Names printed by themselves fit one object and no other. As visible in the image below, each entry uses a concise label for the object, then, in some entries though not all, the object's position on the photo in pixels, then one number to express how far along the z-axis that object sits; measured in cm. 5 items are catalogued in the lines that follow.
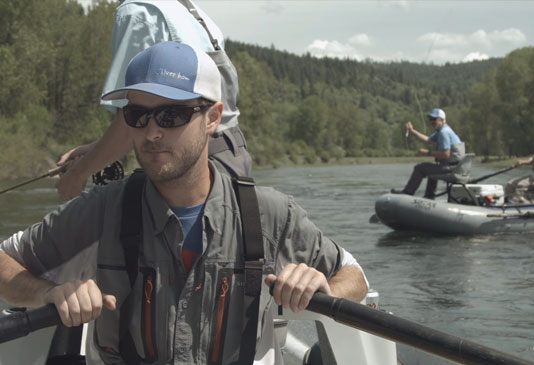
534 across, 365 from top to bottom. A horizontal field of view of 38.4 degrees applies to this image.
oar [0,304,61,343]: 184
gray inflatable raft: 1289
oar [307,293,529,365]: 173
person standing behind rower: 273
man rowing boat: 204
